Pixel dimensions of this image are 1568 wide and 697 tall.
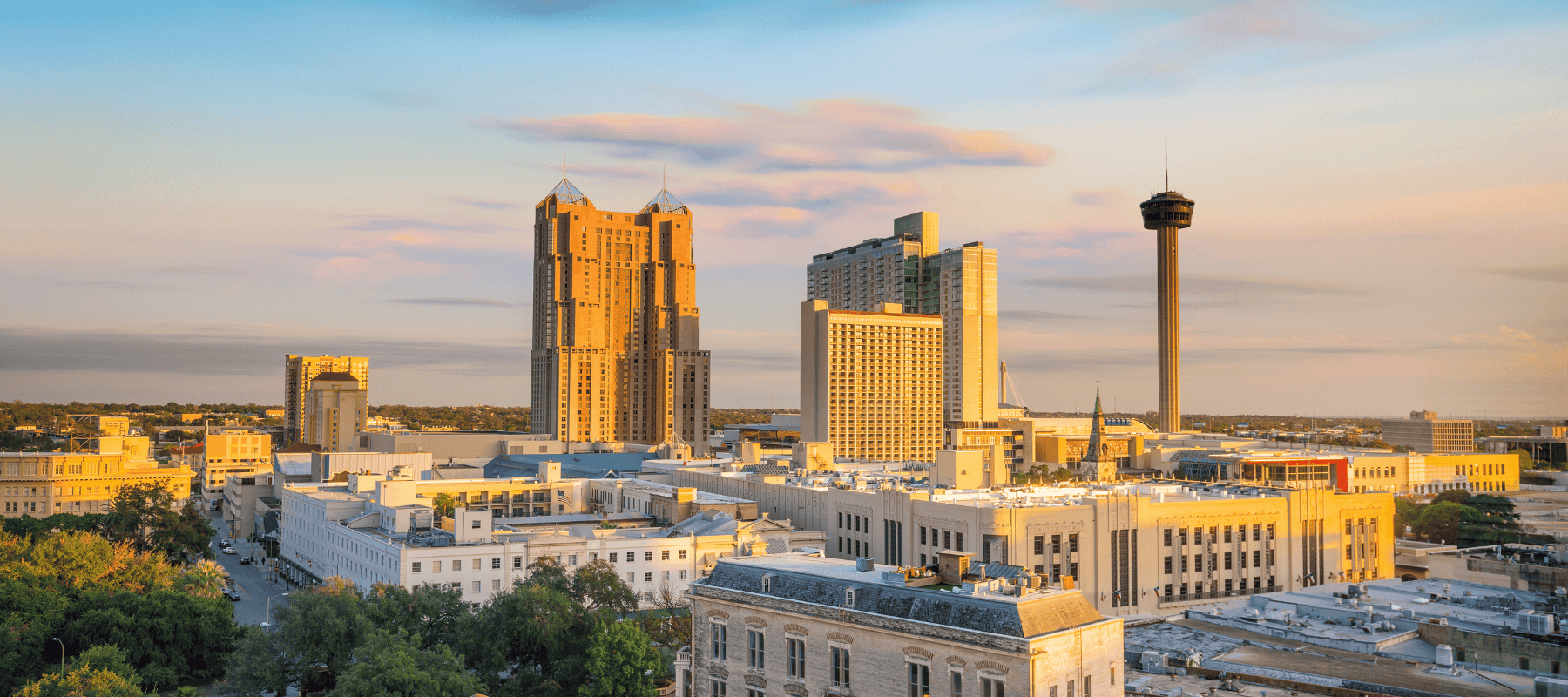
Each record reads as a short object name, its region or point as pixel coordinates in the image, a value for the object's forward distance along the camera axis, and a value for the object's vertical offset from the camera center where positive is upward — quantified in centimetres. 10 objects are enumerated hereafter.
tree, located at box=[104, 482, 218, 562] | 16300 -1800
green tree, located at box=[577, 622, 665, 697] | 8069 -1824
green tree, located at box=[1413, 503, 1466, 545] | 19375 -2007
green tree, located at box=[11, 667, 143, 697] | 7325 -1826
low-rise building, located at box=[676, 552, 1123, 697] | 5688 -1224
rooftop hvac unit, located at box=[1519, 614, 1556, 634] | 7381 -1407
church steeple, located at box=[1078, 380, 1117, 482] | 19038 -962
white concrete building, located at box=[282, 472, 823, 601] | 12025 -1579
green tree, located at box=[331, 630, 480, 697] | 7338 -1757
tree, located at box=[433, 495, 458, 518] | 15200 -1409
